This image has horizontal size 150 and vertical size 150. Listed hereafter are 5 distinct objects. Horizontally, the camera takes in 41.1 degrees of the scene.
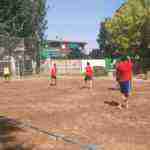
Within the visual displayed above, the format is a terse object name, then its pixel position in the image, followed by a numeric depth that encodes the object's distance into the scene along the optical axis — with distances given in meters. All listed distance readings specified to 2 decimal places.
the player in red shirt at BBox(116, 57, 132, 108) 6.72
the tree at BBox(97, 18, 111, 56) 45.18
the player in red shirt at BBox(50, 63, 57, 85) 12.88
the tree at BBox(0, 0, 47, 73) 22.16
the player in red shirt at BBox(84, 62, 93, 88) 11.58
